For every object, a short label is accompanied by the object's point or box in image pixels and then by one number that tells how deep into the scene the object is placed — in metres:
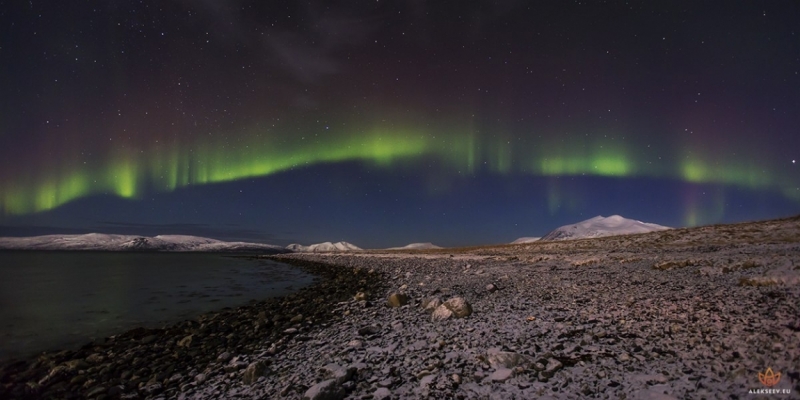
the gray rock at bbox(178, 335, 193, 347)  7.84
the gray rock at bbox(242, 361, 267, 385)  5.34
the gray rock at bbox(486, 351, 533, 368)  4.89
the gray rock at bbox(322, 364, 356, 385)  4.88
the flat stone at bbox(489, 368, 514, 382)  4.58
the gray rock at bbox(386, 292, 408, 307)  10.08
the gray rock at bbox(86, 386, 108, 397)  5.43
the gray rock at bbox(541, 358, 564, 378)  4.49
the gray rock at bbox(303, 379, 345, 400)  4.42
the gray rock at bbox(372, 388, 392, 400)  4.42
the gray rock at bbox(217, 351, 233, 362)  6.54
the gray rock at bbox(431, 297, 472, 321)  7.79
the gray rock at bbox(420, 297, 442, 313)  8.62
